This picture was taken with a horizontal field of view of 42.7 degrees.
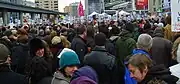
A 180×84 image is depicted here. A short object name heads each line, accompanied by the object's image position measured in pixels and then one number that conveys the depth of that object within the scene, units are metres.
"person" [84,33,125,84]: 3.99
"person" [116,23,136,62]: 5.24
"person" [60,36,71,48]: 5.23
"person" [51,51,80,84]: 2.81
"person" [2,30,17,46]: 6.40
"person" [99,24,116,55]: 5.17
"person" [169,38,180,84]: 2.70
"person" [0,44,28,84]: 3.06
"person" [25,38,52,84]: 3.22
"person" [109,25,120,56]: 5.35
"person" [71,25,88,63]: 5.40
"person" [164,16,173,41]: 5.94
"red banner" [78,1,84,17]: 19.90
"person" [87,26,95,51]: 5.43
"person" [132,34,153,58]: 3.90
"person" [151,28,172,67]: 4.94
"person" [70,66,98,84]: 2.56
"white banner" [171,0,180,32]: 3.44
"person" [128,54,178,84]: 2.41
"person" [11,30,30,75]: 5.41
